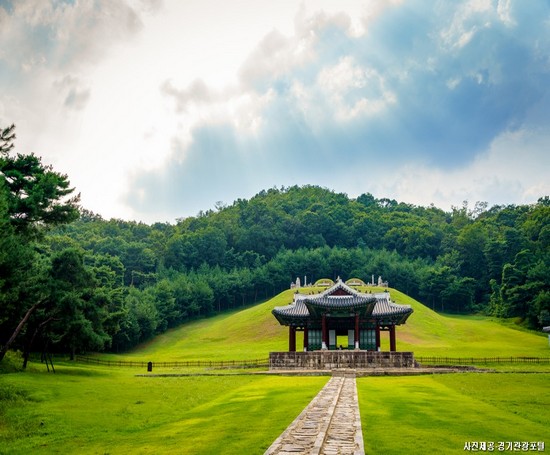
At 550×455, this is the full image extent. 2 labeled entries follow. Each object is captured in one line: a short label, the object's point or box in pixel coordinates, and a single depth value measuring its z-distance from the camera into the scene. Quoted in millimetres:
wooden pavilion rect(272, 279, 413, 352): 46031
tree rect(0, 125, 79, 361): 35000
